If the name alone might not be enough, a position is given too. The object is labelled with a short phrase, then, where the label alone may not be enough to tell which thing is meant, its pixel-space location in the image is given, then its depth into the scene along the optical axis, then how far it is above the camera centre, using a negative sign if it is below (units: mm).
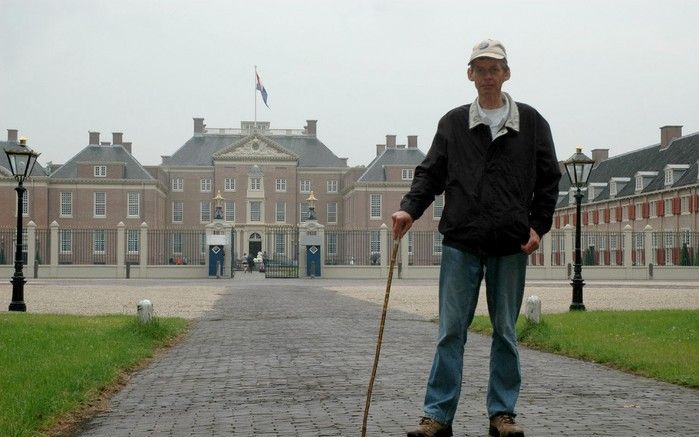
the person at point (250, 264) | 58369 -533
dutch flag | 76750 +12893
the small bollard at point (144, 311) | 12805 -727
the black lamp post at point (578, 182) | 18125 +1371
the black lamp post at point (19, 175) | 17797 +1520
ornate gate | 46566 -581
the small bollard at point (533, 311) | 12680 -744
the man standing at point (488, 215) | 5051 +200
